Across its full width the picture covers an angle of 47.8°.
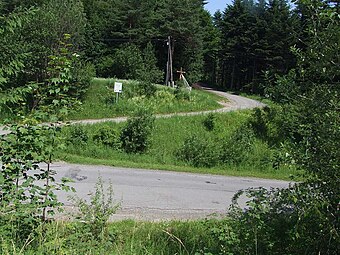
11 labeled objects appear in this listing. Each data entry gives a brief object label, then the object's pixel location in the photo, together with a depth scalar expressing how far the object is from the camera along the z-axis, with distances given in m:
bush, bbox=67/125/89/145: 17.33
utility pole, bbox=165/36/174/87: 42.26
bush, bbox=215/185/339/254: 3.47
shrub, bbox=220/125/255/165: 18.30
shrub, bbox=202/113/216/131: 23.46
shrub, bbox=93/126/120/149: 18.12
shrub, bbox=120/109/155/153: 18.02
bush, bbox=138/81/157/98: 29.33
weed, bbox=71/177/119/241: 4.29
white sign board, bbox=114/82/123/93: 24.14
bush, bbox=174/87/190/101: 29.85
